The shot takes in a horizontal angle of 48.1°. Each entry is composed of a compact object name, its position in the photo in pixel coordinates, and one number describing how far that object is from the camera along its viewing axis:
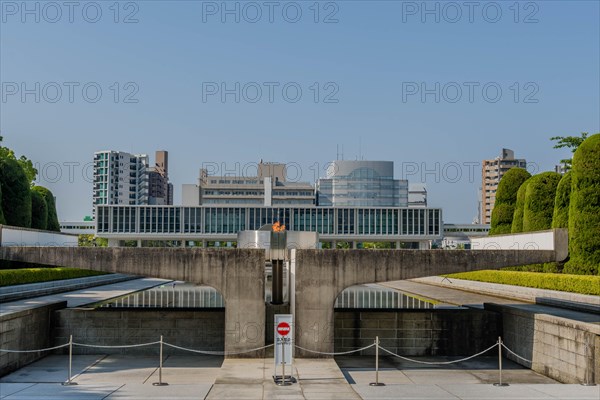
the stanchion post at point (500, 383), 21.16
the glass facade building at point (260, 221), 125.06
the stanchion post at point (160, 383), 21.48
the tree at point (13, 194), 44.47
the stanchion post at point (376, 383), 21.14
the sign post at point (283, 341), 19.75
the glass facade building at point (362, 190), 184.88
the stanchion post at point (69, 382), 20.97
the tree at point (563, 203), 39.28
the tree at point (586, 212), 34.94
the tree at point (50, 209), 57.29
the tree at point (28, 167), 66.36
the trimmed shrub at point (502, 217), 53.53
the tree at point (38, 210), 51.09
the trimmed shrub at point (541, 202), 45.19
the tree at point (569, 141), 73.88
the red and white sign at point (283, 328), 19.78
